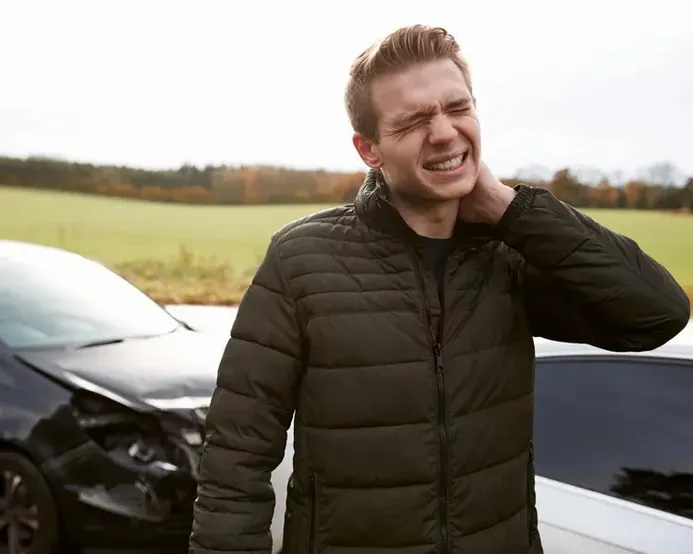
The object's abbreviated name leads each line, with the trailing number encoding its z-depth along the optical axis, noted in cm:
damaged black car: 308
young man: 143
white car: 196
